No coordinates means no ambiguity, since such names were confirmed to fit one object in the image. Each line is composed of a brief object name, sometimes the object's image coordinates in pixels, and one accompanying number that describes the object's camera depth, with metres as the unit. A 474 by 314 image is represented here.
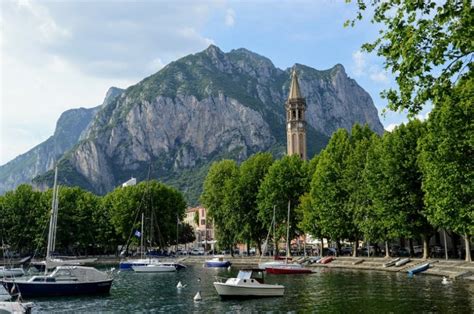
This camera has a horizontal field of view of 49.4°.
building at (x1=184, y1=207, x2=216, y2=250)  190.34
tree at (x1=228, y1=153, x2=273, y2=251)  104.56
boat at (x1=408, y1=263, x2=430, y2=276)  64.35
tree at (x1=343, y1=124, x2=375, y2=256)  79.56
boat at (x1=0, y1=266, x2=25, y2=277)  70.44
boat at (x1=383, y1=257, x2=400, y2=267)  74.97
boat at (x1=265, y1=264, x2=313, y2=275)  73.75
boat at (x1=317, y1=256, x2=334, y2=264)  89.19
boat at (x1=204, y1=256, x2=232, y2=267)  94.14
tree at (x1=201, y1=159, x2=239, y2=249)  106.33
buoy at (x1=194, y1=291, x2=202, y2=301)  46.84
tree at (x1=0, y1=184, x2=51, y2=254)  123.56
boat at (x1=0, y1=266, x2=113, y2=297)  51.34
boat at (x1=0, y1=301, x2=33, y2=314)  32.56
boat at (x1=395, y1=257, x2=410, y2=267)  72.94
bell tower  156.50
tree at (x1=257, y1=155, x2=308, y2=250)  97.06
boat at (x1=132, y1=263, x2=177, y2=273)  87.00
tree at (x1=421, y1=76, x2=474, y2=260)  46.00
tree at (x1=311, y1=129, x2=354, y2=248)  83.44
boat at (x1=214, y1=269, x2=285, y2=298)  47.81
